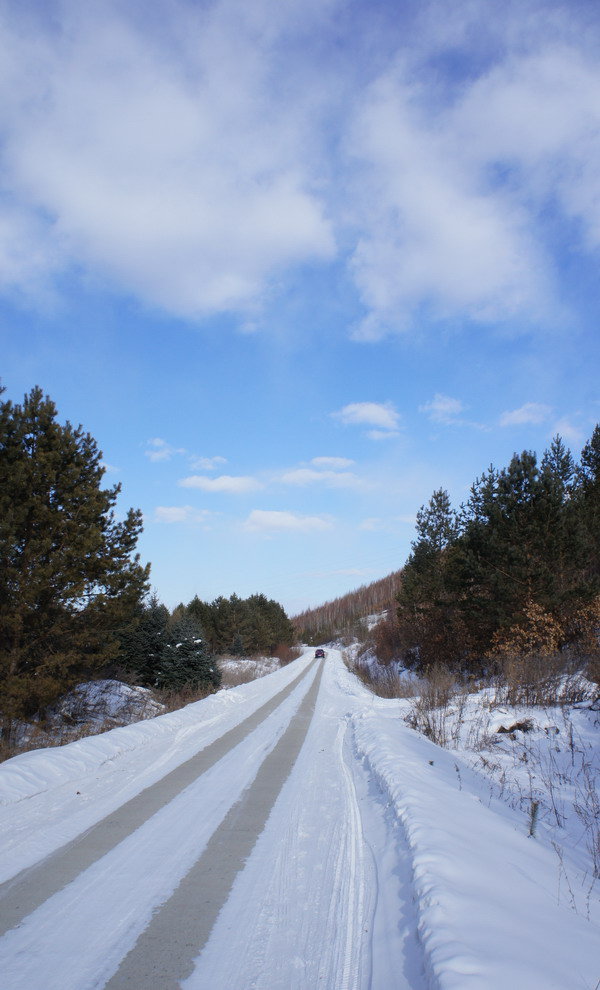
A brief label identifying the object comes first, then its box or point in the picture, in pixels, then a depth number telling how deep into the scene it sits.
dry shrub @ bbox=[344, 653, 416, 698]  16.95
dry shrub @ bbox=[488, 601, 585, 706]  11.70
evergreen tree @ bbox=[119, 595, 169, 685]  20.31
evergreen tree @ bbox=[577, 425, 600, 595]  18.86
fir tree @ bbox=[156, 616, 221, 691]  19.86
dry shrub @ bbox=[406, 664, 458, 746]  10.87
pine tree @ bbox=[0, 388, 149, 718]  11.62
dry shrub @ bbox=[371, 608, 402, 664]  33.76
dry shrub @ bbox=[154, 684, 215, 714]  16.55
